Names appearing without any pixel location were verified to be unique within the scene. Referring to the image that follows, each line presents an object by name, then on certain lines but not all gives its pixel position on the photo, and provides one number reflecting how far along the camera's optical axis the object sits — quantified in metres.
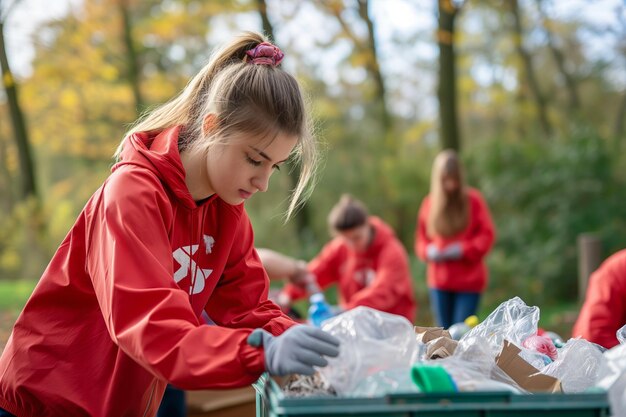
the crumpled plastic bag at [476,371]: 1.68
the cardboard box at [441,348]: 2.00
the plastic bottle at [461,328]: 3.88
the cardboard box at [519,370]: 1.85
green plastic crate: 1.49
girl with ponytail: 1.59
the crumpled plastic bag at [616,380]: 1.78
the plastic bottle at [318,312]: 4.45
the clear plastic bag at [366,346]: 1.66
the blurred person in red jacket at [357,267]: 5.28
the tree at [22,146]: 9.82
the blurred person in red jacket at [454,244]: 6.26
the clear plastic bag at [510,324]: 2.21
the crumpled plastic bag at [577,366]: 1.99
